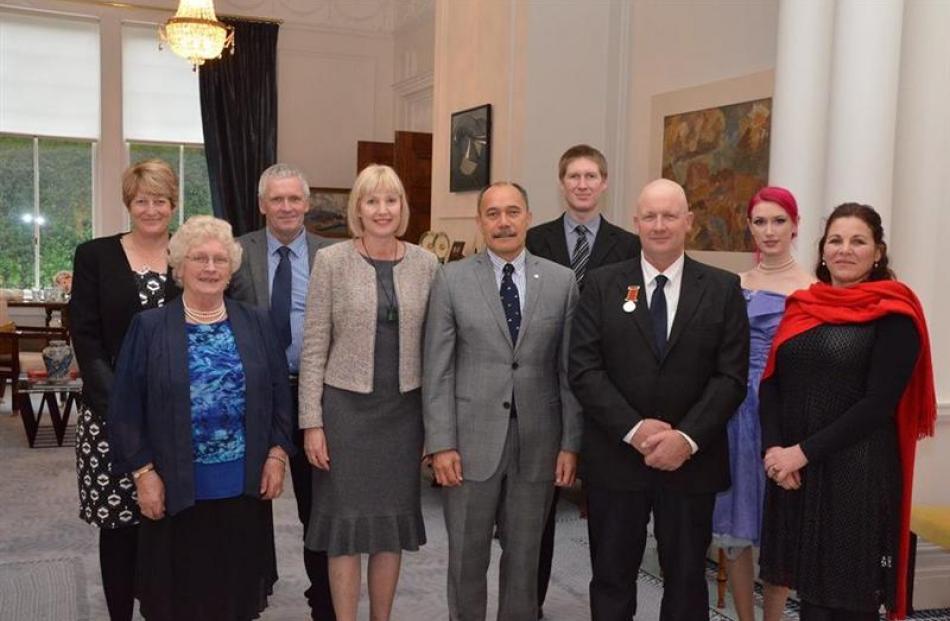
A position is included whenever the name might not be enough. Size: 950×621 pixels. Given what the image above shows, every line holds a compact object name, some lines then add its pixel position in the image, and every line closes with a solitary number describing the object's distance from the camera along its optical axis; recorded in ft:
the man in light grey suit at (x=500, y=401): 9.65
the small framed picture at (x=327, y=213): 34.40
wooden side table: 22.31
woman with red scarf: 8.68
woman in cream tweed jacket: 9.65
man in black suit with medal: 9.20
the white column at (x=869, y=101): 12.27
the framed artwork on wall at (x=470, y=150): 22.75
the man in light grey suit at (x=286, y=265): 10.47
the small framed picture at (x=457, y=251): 23.39
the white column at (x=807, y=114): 12.98
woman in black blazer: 9.87
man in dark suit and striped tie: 11.64
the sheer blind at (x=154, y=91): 33.81
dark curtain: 33.81
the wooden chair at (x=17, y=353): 24.04
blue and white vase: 23.04
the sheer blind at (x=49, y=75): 32.63
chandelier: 26.25
